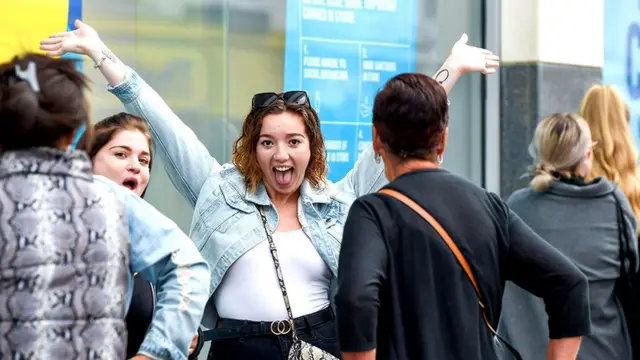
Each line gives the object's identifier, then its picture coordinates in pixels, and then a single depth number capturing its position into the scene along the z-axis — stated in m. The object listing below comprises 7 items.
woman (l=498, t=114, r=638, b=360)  8.50
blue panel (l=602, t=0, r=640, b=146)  12.93
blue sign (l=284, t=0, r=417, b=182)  10.40
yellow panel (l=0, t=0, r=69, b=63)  8.47
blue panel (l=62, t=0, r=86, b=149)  8.79
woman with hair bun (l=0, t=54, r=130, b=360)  4.19
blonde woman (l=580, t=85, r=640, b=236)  9.23
